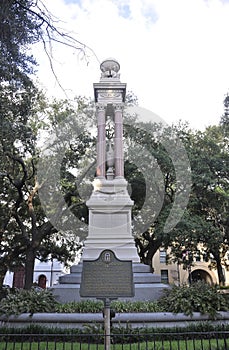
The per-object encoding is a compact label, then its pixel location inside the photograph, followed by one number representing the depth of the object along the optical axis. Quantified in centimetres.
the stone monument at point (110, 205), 1069
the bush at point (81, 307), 846
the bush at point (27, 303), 803
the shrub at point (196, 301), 803
